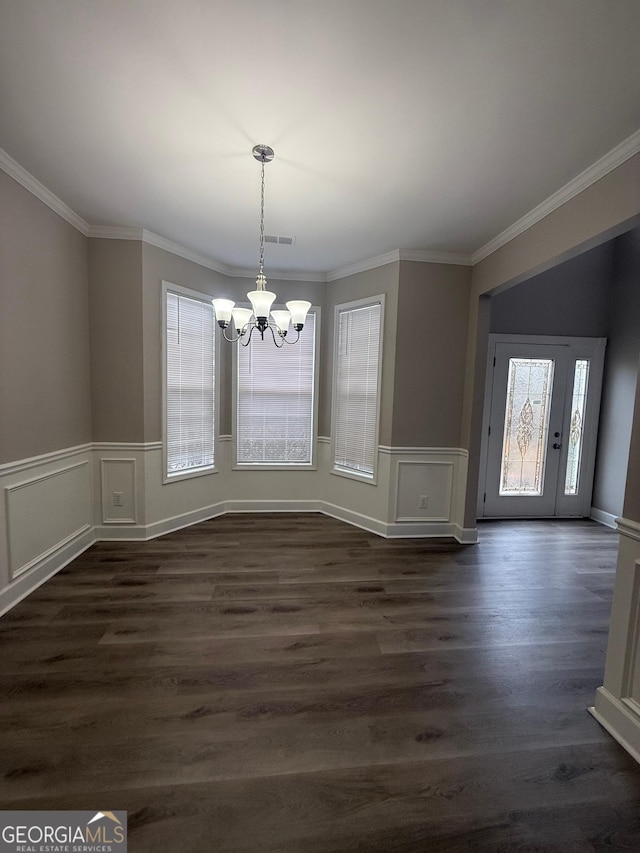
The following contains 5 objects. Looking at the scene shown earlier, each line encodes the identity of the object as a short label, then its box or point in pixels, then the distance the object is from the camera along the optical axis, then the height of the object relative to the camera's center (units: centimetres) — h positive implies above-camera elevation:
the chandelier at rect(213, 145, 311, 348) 227 +54
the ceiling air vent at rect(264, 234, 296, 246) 335 +144
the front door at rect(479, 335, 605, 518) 442 -30
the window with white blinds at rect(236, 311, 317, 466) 437 -11
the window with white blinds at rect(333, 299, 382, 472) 396 +10
